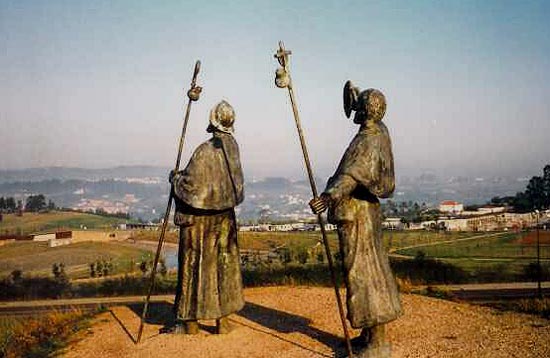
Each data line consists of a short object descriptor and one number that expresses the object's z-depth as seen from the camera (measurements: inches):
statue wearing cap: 433.4
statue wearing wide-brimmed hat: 333.1
